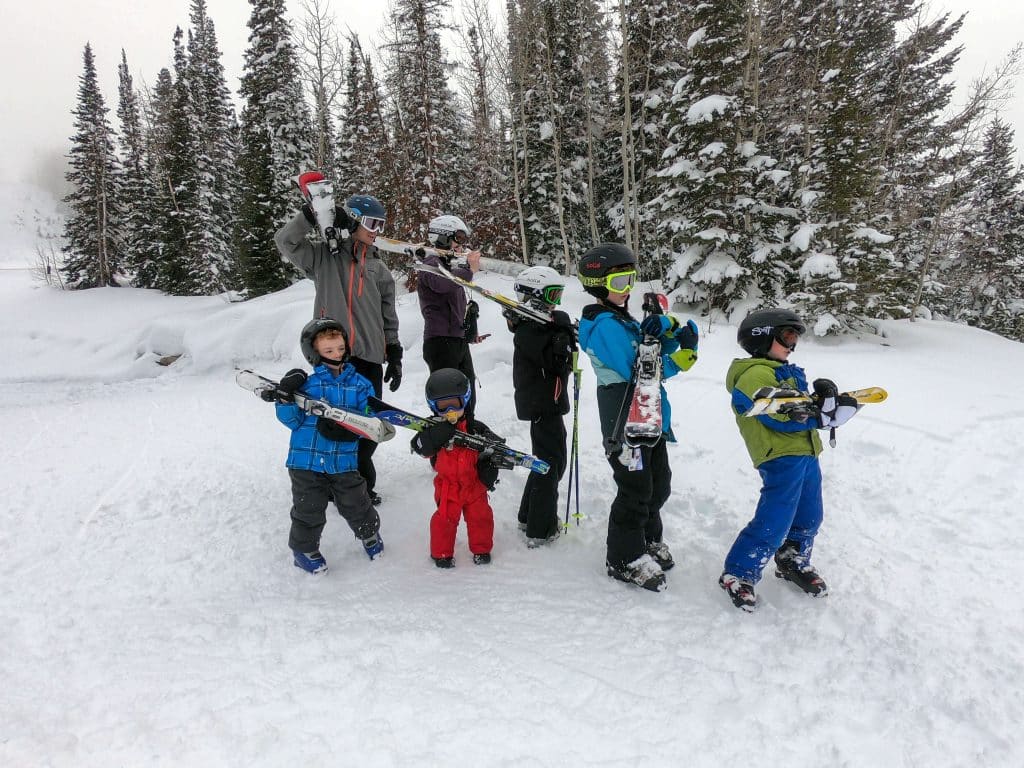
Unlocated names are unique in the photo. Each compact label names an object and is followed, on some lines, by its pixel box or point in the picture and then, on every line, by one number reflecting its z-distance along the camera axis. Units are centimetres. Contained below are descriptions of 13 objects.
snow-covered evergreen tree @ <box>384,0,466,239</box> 1873
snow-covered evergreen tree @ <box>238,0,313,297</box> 2017
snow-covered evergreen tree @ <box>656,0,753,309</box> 1301
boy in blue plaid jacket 341
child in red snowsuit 351
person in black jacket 369
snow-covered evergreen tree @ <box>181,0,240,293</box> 2520
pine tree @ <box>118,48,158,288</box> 2844
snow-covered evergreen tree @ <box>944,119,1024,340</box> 2219
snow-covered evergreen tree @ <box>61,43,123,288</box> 2738
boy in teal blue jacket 317
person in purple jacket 468
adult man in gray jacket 377
